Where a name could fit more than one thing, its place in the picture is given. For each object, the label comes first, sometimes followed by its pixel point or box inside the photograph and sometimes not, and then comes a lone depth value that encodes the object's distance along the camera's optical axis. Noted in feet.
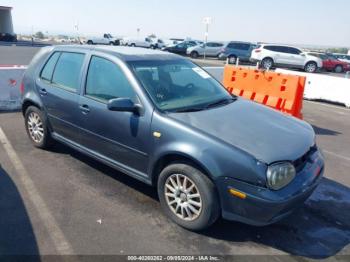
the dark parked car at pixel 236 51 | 94.58
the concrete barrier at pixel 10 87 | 25.54
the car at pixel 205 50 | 108.37
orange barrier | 23.56
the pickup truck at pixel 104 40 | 149.59
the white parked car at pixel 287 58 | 82.33
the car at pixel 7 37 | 127.95
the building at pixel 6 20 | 121.87
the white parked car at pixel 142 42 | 137.88
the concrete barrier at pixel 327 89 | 36.68
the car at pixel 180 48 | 112.06
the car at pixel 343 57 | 98.16
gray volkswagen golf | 10.22
